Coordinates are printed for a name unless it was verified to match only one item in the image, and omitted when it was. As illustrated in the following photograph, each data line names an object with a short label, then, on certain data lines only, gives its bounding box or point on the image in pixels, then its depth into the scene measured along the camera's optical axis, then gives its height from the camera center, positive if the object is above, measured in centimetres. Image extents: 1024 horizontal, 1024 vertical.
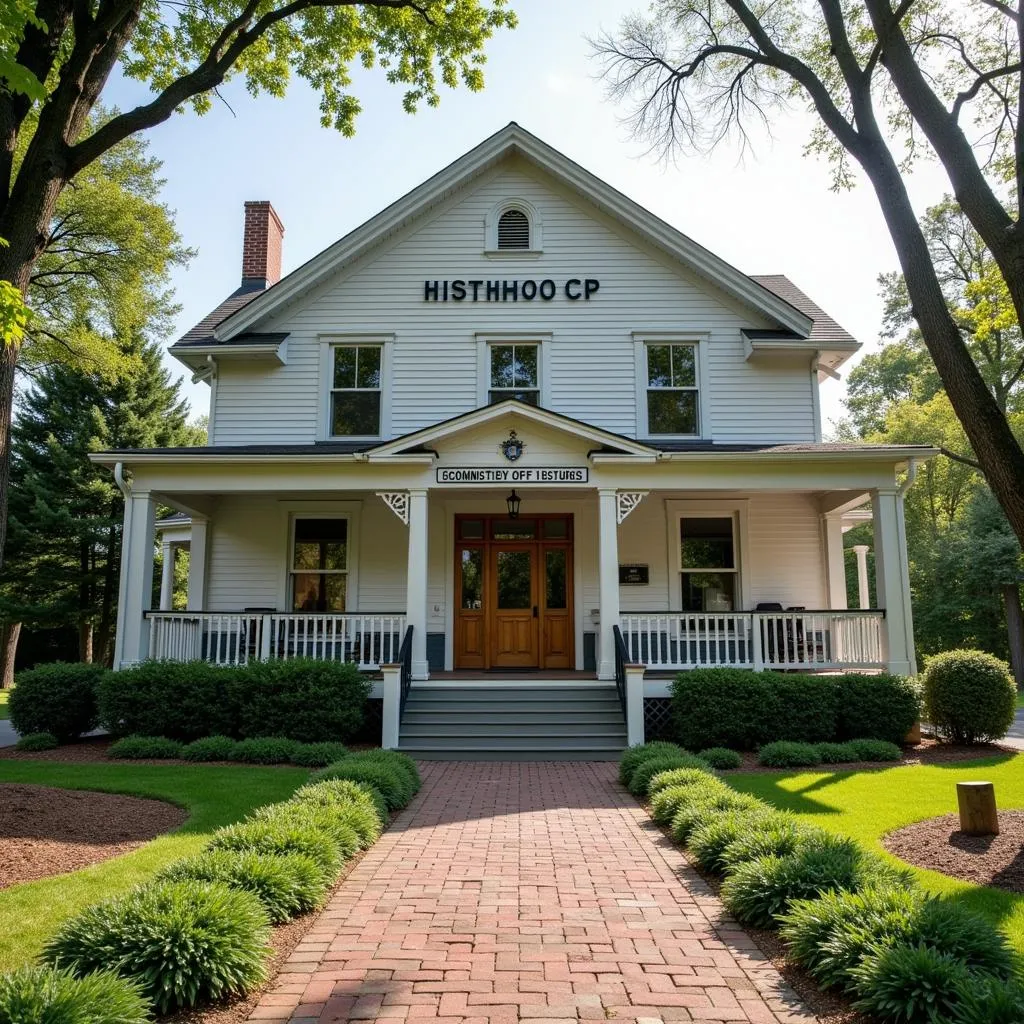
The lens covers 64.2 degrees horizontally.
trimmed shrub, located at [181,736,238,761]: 1096 -170
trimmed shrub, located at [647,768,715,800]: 802 -154
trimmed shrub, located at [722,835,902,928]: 477 -152
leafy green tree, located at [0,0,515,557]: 698 +624
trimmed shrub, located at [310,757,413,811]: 791 -151
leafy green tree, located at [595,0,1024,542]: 674 +421
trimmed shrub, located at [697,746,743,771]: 1034 -173
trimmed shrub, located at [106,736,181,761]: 1115 -172
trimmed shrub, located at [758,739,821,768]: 1043 -171
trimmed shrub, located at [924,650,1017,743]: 1173 -109
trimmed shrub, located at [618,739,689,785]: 941 -155
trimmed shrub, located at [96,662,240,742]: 1187 -112
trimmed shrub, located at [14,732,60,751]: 1202 -175
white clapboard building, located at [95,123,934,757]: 1467 +391
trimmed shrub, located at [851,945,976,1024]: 342 -155
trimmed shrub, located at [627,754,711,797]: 873 -157
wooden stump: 691 -158
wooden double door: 1470 +53
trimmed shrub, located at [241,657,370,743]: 1153 -110
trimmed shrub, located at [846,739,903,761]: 1087 -171
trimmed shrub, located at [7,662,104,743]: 1247 -118
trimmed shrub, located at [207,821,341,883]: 553 -149
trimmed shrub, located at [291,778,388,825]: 691 -149
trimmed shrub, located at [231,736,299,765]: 1074 -168
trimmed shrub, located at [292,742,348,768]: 1054 -170
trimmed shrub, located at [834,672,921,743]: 1168 -123
